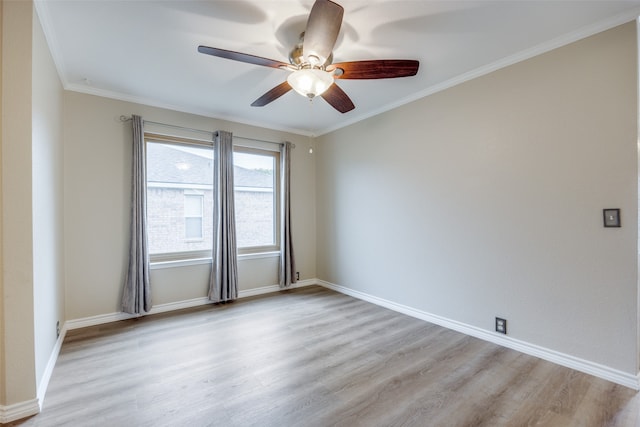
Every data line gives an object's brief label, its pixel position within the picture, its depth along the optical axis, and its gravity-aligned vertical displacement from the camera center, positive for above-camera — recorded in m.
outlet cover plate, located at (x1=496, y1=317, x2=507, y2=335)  2.65 -1.03
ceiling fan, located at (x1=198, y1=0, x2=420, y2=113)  1.66 +1.08
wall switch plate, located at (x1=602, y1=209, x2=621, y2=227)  2.07 -0.03
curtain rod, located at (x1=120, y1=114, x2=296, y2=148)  3.34 +1.20
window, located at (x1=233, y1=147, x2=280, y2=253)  4.28 +0.31
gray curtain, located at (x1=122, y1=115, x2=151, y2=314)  3.29 -0.20
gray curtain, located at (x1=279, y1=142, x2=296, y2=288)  4.51 -0.15
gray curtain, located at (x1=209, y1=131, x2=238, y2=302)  3.88 -0.12
